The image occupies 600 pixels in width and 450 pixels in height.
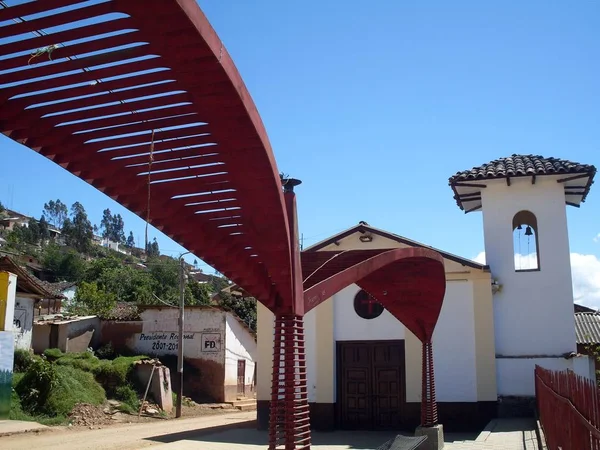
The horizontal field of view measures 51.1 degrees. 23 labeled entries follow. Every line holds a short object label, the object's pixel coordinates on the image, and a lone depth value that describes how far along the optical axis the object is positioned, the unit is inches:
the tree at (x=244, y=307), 1649.9
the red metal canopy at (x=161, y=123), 133.3
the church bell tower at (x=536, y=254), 647.1
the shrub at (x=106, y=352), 1179.9
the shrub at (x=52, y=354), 1063.8
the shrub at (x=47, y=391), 826.2
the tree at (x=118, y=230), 5098.4
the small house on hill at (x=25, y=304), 1026.1
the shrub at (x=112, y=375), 995.3
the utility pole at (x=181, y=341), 970.7
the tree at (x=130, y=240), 4942.4
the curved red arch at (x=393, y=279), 301.3
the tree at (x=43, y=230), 3846.5
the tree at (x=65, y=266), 2800.2
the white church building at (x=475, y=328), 650.8
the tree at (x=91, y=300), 1740.9
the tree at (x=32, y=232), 3609.0
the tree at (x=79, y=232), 3826.3
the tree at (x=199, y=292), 1946.4
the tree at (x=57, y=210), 4813.0
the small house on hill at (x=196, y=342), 1197.1
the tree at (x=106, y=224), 5027.1
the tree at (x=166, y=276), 2379.4
